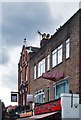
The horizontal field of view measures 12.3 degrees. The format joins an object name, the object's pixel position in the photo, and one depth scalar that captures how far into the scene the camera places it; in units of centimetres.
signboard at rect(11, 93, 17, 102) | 4220
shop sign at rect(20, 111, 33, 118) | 3709
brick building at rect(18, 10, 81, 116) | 2775
